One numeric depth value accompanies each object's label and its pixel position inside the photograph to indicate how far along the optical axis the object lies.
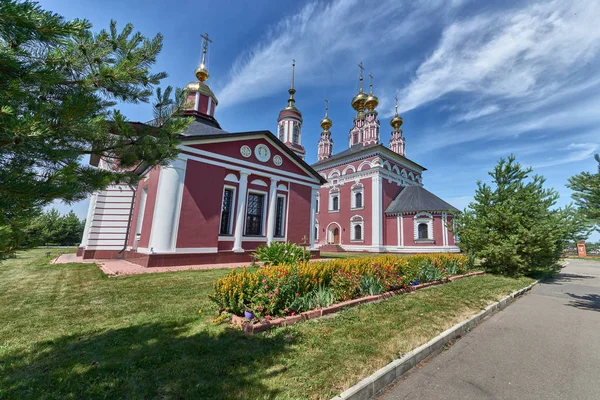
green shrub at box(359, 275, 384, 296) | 6.33
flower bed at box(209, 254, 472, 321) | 4.61
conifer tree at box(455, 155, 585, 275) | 10.50
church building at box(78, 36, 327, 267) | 11.55
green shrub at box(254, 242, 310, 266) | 9.55
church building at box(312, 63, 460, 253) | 24.61
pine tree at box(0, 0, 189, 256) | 1.54
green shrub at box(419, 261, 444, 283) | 8.48
